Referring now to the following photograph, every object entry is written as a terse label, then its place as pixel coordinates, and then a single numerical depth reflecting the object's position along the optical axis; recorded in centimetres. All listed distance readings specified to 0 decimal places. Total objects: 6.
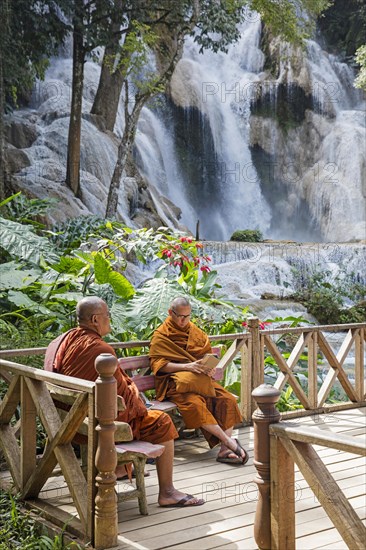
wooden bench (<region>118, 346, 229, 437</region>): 502
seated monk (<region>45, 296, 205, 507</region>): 407
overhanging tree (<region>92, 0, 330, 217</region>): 1450
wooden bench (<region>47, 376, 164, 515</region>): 377
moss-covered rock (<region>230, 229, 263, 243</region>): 1852
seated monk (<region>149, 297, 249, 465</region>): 504
